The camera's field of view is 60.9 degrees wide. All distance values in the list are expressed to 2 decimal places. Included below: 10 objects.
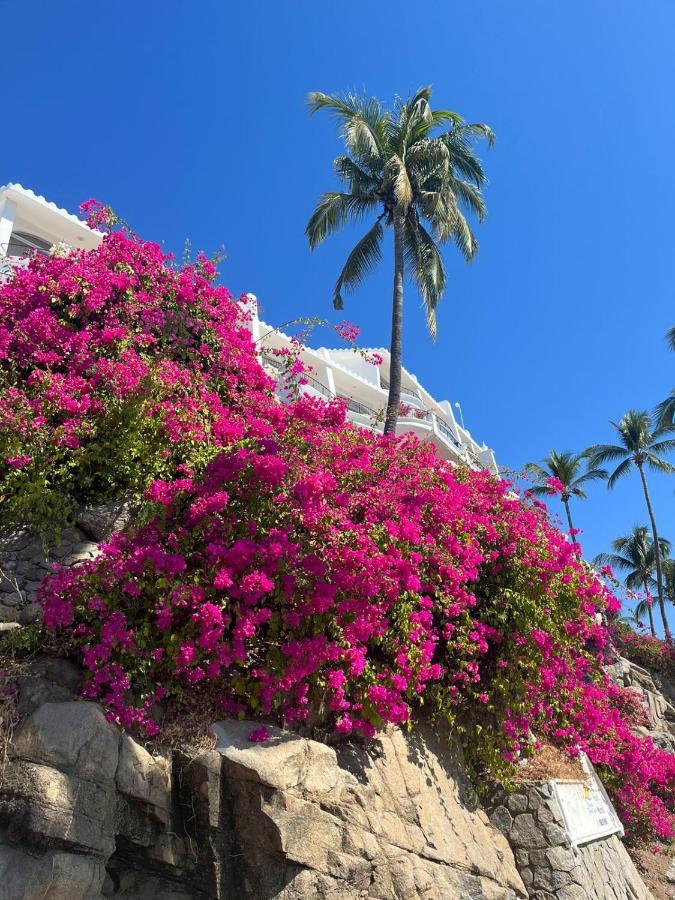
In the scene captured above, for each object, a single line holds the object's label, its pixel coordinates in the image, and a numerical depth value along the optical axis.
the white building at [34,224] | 16.12
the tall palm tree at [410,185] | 16.38
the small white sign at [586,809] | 7.69
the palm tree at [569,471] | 37.66
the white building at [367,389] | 27.02
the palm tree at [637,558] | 42.41
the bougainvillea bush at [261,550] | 5.41
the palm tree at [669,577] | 39.81
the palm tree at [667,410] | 30.70
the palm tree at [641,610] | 43.81
